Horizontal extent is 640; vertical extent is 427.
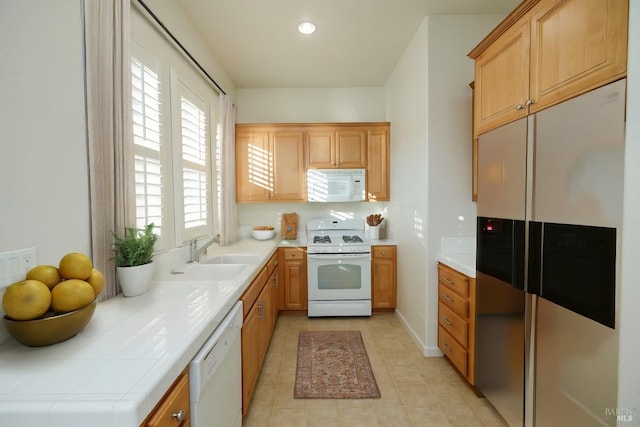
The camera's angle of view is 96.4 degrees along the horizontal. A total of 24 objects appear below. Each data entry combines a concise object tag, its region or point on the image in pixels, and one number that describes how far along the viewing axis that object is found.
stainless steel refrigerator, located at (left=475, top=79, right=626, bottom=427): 1.03
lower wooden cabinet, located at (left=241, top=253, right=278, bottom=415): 1.72
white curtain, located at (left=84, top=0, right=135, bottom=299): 1.27
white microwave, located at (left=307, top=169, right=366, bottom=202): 3.53
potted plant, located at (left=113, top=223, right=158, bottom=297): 1.36
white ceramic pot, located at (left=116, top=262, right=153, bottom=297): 1.35
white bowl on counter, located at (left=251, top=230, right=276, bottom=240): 3.54
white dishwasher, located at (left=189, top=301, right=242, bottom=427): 0.99
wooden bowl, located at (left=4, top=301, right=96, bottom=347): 0.83
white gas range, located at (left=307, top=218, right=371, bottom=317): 3.28
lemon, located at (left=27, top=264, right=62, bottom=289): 0.92
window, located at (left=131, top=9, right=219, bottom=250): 1.71
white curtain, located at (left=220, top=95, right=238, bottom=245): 3.06
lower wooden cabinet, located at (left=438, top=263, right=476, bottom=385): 1.94
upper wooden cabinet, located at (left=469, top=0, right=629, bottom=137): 1.03
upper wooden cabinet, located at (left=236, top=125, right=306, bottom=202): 3.58
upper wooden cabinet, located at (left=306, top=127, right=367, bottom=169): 3.58
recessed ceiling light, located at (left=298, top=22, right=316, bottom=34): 2.43
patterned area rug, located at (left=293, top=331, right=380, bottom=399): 2.04
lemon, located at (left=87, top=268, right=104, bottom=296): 1.03
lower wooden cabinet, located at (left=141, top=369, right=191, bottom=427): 0.76
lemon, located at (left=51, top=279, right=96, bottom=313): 0.89
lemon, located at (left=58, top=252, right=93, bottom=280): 0.97
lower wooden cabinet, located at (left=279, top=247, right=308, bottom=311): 3.36
